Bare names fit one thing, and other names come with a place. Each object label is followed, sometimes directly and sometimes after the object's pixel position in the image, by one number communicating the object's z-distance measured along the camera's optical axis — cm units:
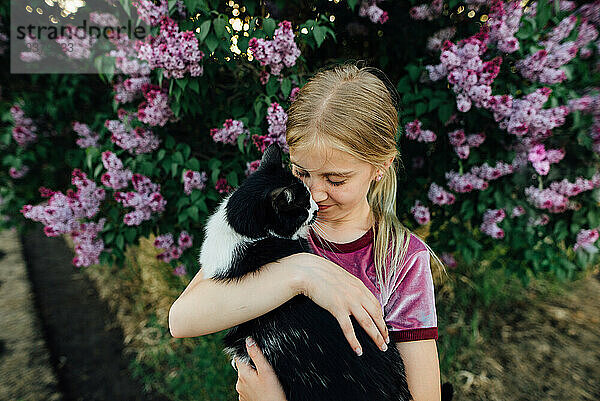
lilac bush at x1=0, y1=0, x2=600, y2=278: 95
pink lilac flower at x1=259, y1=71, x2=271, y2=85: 101
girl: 73
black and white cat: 73
